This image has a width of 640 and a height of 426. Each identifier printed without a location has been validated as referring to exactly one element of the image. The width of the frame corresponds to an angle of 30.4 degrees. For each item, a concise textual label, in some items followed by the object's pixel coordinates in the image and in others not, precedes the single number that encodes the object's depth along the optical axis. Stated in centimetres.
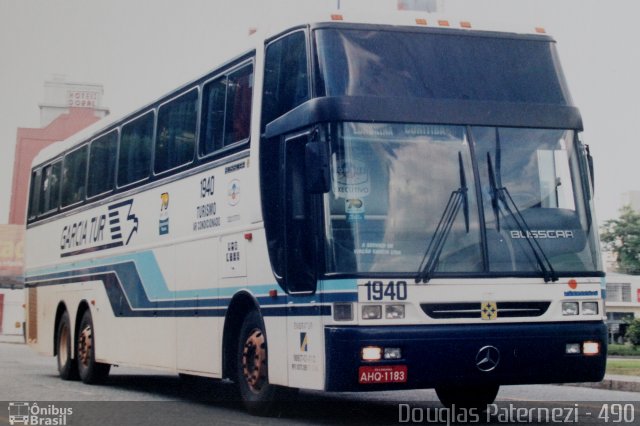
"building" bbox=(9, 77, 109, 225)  10000
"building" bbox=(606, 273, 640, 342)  6738
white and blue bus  1042
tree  7100
